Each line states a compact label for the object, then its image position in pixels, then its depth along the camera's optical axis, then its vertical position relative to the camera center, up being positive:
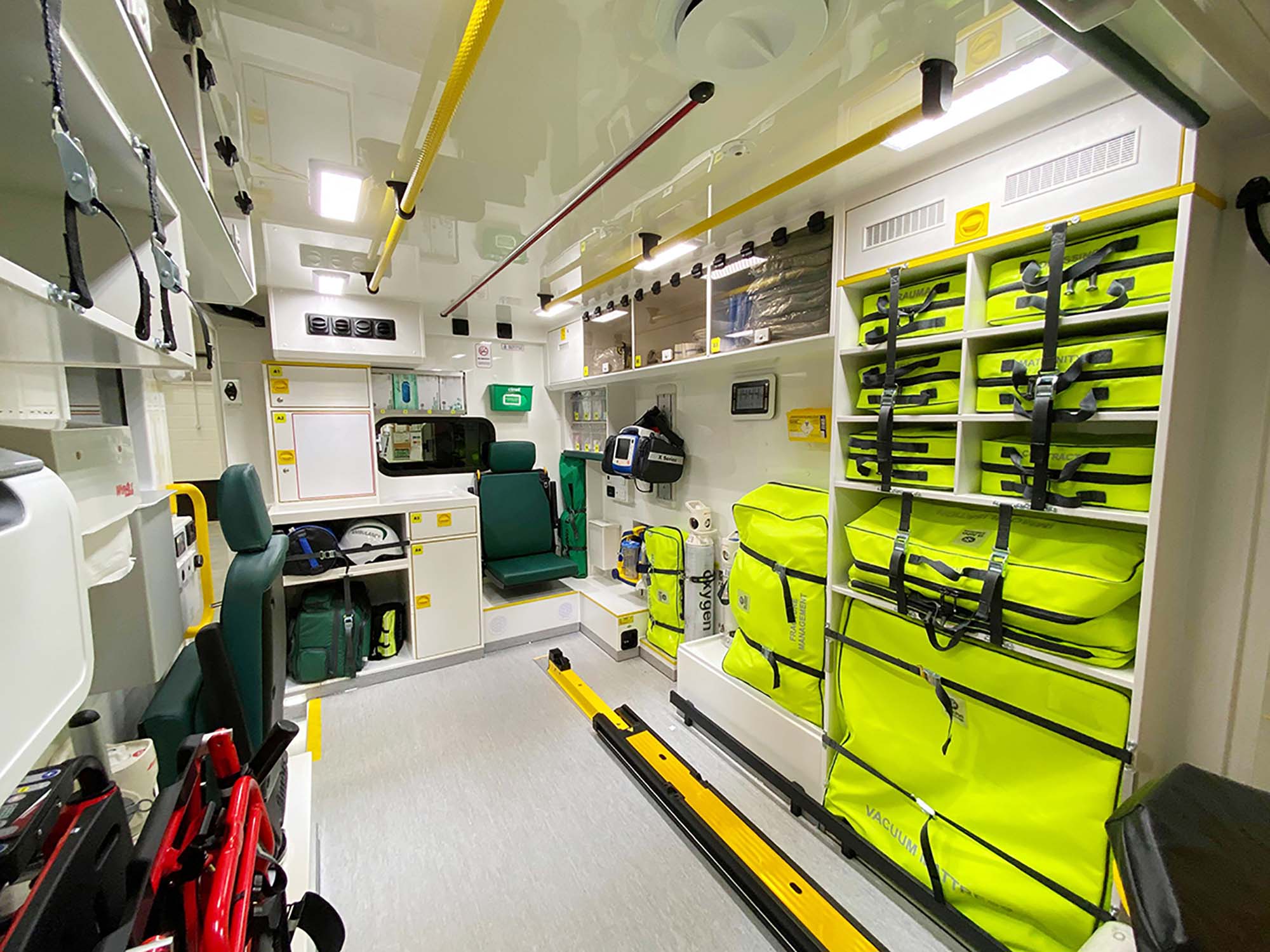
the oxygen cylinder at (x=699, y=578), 3.07 -0.96
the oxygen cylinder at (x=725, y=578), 2.92 -0.99
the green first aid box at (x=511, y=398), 4.21 +0.25
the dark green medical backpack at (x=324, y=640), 2.99 -1.32
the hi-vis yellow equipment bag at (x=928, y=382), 1.63 +0.15
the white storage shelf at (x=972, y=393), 1.29 +0.11
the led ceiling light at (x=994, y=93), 1.21 +0.87
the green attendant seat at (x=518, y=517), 3.94 -0.75
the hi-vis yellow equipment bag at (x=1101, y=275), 1.23 +0.40
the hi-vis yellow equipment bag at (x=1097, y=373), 1.25 +0.14
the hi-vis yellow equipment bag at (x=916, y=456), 1.65 -0.11
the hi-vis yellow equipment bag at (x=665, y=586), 3.20 -1.08
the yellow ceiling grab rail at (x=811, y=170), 1.31 +0.81
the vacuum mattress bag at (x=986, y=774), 1.35 -1.12
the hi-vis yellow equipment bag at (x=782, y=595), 2.10 -0.77
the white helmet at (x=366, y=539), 3.21 -0.76
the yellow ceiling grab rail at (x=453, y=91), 0.93 +0.79
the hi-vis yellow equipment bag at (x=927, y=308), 1.60 +0.40
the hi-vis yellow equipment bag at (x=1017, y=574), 1.32 -0.45
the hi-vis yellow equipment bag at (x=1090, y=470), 1.28 -0.13
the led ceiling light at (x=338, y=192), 1.69 +0.88
